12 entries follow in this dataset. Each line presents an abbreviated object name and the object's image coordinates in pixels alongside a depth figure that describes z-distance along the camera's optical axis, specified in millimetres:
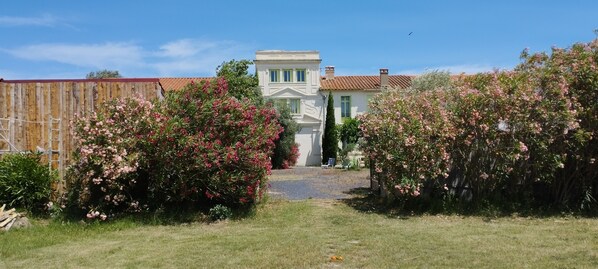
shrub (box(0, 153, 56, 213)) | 10578
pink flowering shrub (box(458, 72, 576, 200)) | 10648
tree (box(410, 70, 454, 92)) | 30594
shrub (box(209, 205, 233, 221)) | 10617
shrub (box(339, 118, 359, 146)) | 35656
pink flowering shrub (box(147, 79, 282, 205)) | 10156
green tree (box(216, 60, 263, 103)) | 28703
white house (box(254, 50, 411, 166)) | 37156
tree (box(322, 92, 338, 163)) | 35156
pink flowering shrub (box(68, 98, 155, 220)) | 9969
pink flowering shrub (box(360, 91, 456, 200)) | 10891
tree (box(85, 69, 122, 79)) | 46781
